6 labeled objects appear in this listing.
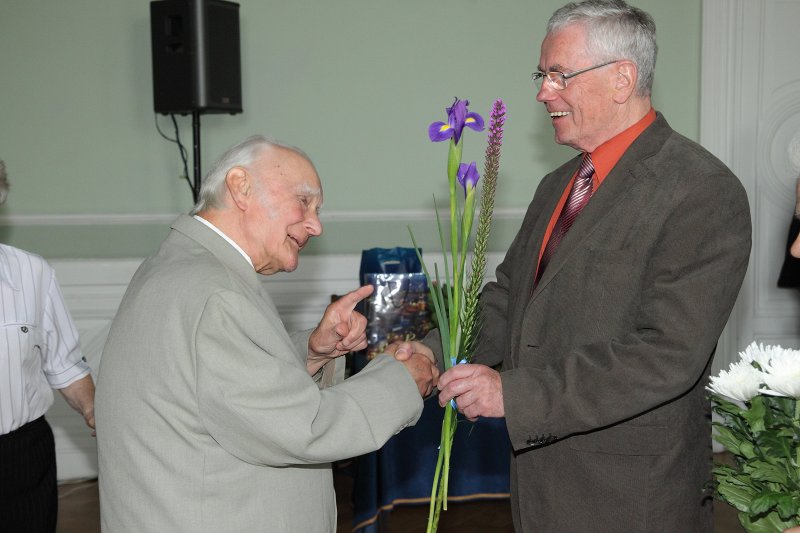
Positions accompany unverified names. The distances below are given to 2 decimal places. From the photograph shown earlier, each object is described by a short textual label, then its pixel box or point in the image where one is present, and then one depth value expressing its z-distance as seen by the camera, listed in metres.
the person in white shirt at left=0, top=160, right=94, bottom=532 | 2.33
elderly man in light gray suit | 1.59
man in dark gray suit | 1.78
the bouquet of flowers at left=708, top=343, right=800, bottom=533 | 1.32
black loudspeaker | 4.14
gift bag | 3.33
